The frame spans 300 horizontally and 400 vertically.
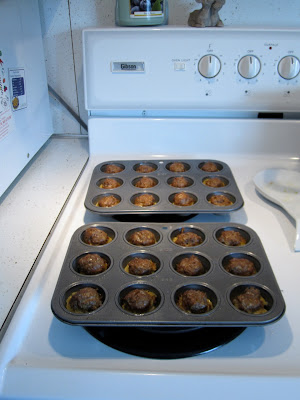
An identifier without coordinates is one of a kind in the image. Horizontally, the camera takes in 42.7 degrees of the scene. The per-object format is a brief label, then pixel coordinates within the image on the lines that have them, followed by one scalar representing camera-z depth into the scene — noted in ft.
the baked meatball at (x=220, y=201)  2.64
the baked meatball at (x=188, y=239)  2.28
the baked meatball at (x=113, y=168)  3.09
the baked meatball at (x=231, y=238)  2.30
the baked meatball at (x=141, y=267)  2.05
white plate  2.68
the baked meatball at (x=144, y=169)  3.10
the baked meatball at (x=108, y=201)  2.64
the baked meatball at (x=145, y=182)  2.86
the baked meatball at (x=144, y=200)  2.65
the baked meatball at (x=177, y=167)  3.09
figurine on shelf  3.07
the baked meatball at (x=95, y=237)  2.29
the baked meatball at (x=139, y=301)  1.85
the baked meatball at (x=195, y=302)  1.84
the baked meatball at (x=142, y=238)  2.27
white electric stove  2.23
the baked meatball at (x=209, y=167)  3.10
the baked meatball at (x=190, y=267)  2.05
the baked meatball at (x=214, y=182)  2.88
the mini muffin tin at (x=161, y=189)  2.53
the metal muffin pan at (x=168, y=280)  1.71
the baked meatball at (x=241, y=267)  2.06
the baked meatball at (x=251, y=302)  1.84
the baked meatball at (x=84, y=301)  1.84
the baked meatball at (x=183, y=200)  2.66
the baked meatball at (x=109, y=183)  2.87
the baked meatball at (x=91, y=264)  2.06
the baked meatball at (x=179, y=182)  2.87
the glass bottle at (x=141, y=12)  3.09
